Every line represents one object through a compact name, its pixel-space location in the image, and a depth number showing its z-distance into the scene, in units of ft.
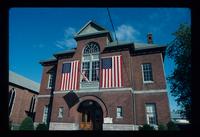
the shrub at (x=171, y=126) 50.81
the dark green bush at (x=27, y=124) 64.45
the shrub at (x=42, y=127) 62.59
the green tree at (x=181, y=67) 83.20
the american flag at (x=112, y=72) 62.34
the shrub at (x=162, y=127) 52.04
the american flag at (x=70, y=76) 68.59
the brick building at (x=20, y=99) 90.74
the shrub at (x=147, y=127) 50.84
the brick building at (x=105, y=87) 58.65
